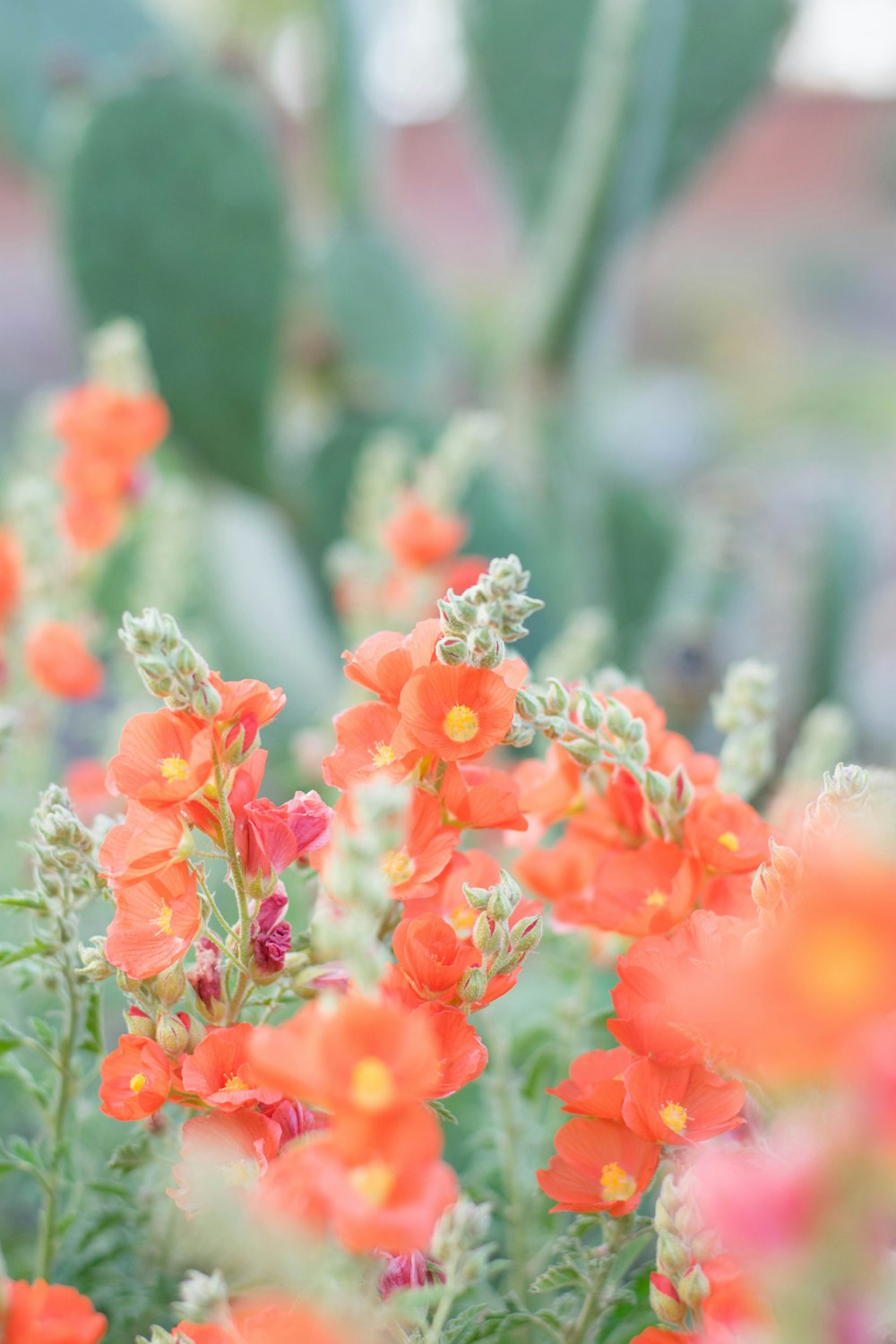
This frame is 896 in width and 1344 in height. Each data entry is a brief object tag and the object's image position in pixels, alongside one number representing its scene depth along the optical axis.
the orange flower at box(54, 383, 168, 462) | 1.08
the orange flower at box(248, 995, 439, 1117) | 0.66
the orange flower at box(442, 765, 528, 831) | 0.76
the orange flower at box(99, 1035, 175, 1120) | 0.74
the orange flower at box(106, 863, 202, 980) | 0.74
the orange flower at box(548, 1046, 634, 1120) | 0.74
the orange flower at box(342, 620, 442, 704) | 0.76
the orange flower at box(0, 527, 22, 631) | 1.00
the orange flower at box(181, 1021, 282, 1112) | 0.72
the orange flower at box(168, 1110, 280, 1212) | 0.72
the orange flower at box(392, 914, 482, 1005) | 0.73
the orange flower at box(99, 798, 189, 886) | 0.74
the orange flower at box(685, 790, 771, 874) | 0.77
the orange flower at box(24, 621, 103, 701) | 0.95
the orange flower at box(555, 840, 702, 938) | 0.78
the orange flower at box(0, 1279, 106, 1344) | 0.71
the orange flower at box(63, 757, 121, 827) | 1.02
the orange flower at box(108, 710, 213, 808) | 0.74
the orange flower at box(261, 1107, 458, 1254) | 0.66
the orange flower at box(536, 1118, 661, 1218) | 0.74
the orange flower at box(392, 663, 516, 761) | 0.74
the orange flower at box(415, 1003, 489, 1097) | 0.73
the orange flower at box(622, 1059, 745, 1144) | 0.74
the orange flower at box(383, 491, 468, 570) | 1.18
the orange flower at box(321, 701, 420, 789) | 0.75
